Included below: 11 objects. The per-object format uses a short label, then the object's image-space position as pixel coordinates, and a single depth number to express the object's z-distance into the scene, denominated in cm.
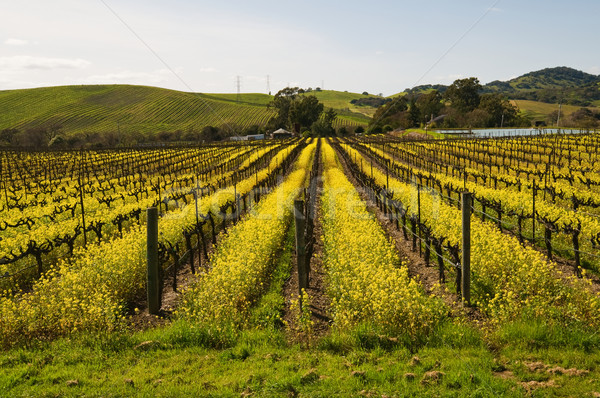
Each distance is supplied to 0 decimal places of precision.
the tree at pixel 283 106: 11581
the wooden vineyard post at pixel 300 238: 743
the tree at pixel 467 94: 10292
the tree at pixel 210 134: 9975
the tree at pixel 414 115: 10019
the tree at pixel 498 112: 9300
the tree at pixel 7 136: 8997
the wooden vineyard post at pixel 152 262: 750
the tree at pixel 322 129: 10225
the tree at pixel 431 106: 10288
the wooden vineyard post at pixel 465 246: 732
